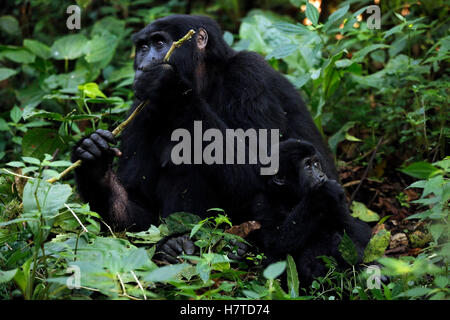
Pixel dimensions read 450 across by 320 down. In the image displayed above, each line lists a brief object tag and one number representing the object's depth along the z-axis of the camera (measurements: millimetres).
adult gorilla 8633
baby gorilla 7629
